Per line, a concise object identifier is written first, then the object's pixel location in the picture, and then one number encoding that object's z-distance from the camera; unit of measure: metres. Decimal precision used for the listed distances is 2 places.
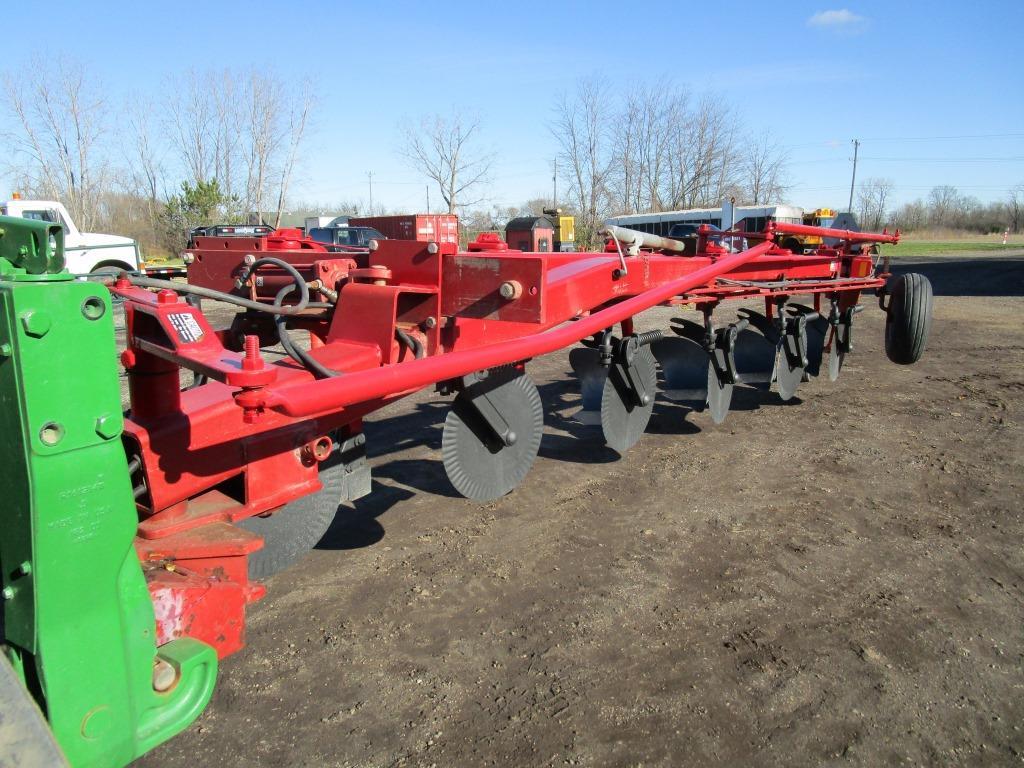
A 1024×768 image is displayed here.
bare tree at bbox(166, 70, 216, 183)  31.81
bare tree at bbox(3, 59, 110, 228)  29.84
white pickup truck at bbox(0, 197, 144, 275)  14.45
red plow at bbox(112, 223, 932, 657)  1.98
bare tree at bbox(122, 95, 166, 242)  33.66
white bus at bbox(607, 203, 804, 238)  22.44
